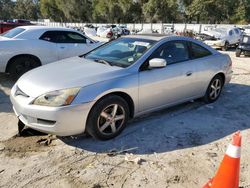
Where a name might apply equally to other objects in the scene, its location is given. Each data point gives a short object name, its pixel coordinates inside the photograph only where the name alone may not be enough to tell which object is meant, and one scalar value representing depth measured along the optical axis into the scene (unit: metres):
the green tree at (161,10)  54.39
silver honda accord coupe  4.05
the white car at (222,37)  19.77
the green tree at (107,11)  66.77
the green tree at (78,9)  77.62
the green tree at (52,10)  89.13
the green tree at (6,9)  99.82
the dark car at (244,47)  15.90
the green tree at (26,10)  108.69
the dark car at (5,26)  14.88
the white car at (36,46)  7.73
